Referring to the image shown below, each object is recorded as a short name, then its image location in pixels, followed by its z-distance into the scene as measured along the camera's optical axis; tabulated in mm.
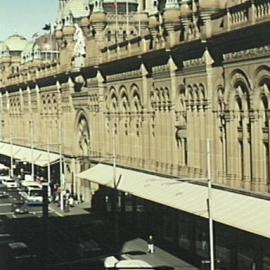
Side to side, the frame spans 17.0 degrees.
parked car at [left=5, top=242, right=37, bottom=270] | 42812
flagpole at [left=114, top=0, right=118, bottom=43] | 81962
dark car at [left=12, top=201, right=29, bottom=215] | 70562
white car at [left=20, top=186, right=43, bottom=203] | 77000
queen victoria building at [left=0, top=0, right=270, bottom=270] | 39656
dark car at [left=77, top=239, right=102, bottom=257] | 47531
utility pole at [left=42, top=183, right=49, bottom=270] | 45156
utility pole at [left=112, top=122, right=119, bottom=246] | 53566
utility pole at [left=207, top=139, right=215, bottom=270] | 35594
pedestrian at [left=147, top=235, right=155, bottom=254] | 48500
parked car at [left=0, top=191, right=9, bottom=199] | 83850
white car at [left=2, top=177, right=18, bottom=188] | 91631
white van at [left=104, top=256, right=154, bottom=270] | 36844
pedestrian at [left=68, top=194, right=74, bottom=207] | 74412
